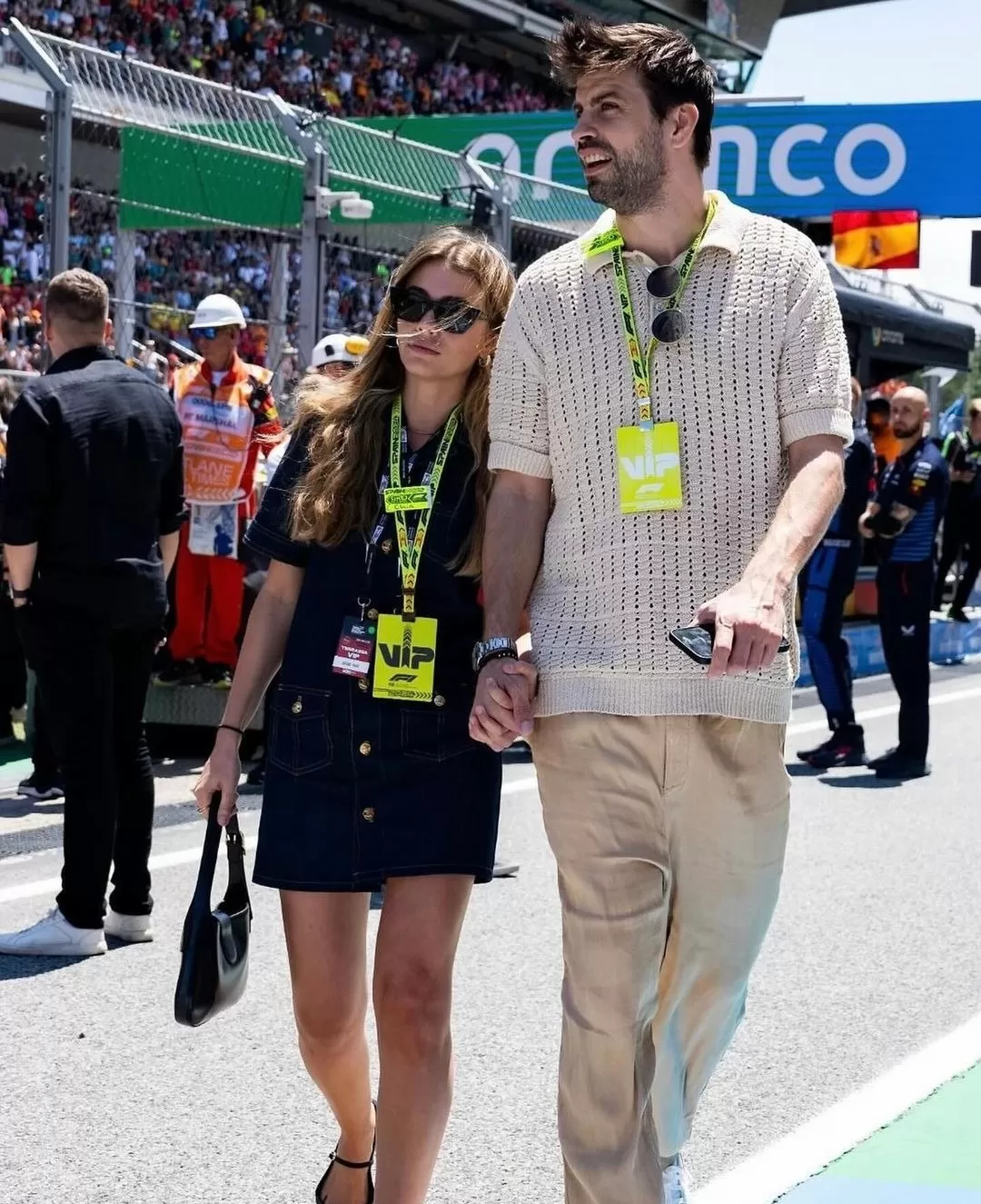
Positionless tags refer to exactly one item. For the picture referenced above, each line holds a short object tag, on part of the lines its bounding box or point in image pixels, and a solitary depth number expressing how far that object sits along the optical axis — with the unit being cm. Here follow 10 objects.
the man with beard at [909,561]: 927
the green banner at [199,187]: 922
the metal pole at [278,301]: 1013
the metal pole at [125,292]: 921
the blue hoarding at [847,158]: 2139
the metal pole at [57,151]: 839
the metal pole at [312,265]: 999
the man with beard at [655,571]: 287
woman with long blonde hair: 313
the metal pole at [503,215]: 1134
